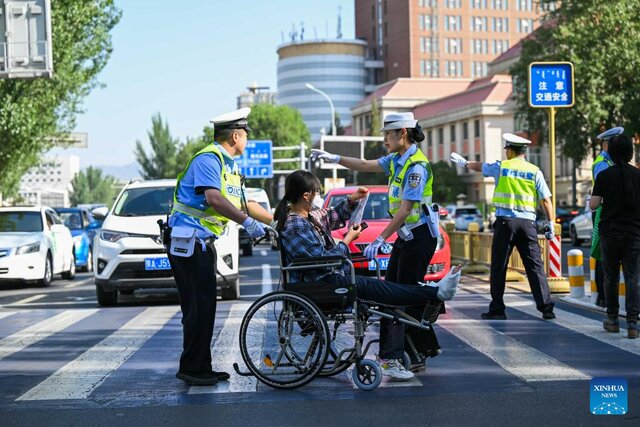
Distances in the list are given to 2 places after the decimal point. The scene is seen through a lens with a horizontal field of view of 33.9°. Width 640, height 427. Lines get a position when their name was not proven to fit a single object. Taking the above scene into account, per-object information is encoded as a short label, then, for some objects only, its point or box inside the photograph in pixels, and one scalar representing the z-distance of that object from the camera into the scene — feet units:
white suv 44.65
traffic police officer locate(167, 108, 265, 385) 24.17
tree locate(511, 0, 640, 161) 130.72
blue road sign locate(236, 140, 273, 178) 191.72
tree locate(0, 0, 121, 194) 115.03
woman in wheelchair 23.72
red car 44.83
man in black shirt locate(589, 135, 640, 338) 31.40
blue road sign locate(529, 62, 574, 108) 53.01
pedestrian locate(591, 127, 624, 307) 34.68
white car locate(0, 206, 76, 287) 62.23
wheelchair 23.12
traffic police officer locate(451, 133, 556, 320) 37.14
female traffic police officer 25.72
